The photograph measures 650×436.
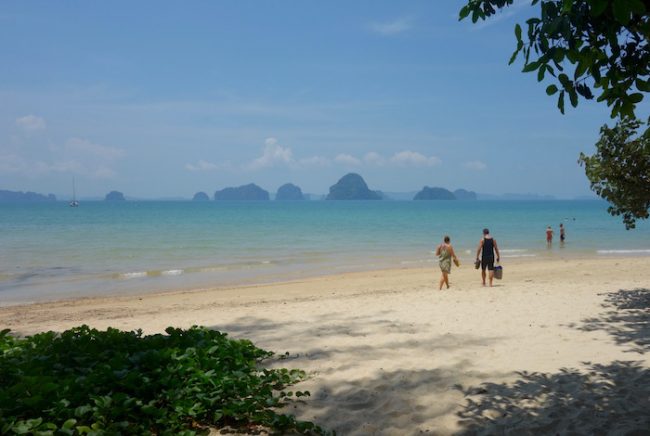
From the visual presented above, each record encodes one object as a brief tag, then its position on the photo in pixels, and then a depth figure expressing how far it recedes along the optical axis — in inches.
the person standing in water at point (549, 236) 1406.3
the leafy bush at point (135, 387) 158.6
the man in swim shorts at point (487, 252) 604.1
